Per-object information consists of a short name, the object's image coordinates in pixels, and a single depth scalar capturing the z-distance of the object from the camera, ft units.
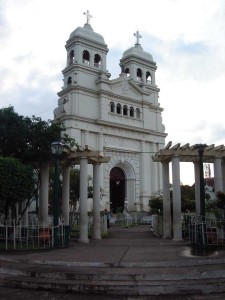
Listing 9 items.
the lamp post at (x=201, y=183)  43.86
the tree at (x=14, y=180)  44.24
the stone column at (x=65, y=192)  60.03
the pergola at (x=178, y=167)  52.11
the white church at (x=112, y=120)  123.65
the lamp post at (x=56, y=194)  43.21
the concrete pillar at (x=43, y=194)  57.77
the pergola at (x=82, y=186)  53.47
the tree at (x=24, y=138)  53.21
